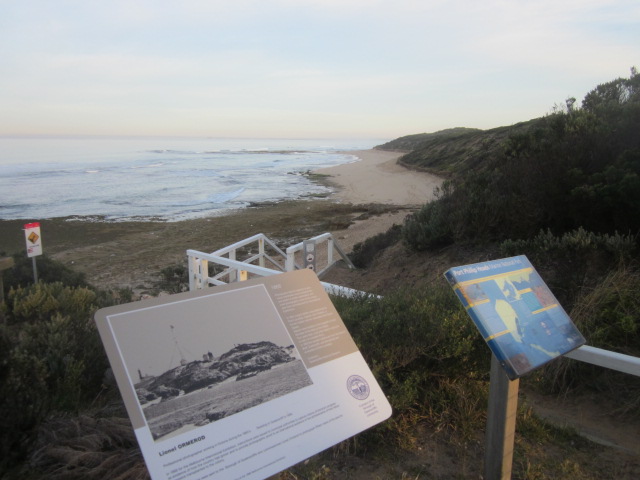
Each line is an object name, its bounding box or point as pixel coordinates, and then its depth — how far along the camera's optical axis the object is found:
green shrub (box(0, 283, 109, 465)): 2.25
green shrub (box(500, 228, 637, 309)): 4.83
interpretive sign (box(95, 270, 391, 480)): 1.70
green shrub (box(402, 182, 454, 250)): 8.34
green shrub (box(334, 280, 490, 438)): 3.19
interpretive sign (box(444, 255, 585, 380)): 2.18
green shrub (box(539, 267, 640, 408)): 3.78
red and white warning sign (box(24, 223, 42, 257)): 8.20
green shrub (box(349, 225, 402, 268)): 10.74
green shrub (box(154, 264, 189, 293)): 11.16
